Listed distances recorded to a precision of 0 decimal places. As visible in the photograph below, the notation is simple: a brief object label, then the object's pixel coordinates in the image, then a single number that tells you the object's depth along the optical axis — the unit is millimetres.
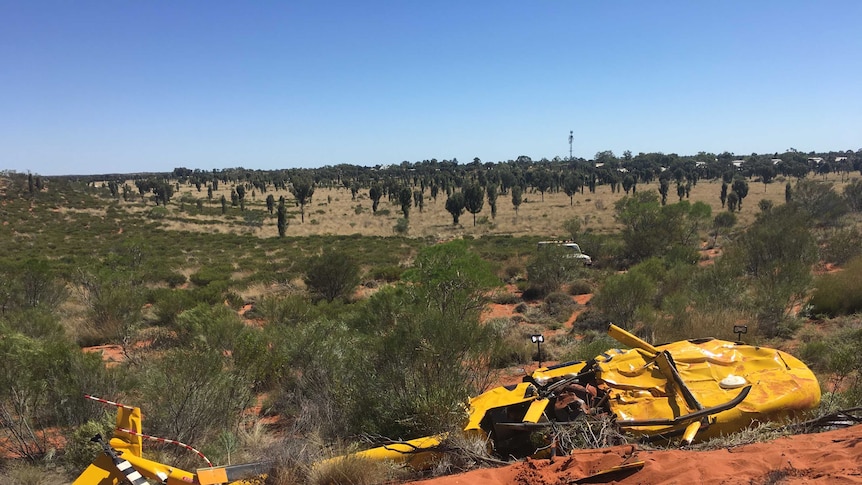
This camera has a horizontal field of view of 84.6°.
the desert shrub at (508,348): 10352
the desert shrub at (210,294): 17078
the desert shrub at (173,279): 22361
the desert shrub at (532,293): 21094
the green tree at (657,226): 27016
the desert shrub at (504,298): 20016
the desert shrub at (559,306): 16961
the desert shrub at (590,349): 9805
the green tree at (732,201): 50362
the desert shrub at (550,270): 21484
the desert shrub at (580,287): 21031
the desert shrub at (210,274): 22500
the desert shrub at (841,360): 6766
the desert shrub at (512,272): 25328
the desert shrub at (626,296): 14477
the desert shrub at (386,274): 24047
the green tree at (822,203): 32456
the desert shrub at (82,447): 6453
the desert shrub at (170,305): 15016
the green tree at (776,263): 12953
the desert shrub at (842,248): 20234
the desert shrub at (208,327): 10711
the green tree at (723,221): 36812
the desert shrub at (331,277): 19891
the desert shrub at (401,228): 47656
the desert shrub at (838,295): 13945
